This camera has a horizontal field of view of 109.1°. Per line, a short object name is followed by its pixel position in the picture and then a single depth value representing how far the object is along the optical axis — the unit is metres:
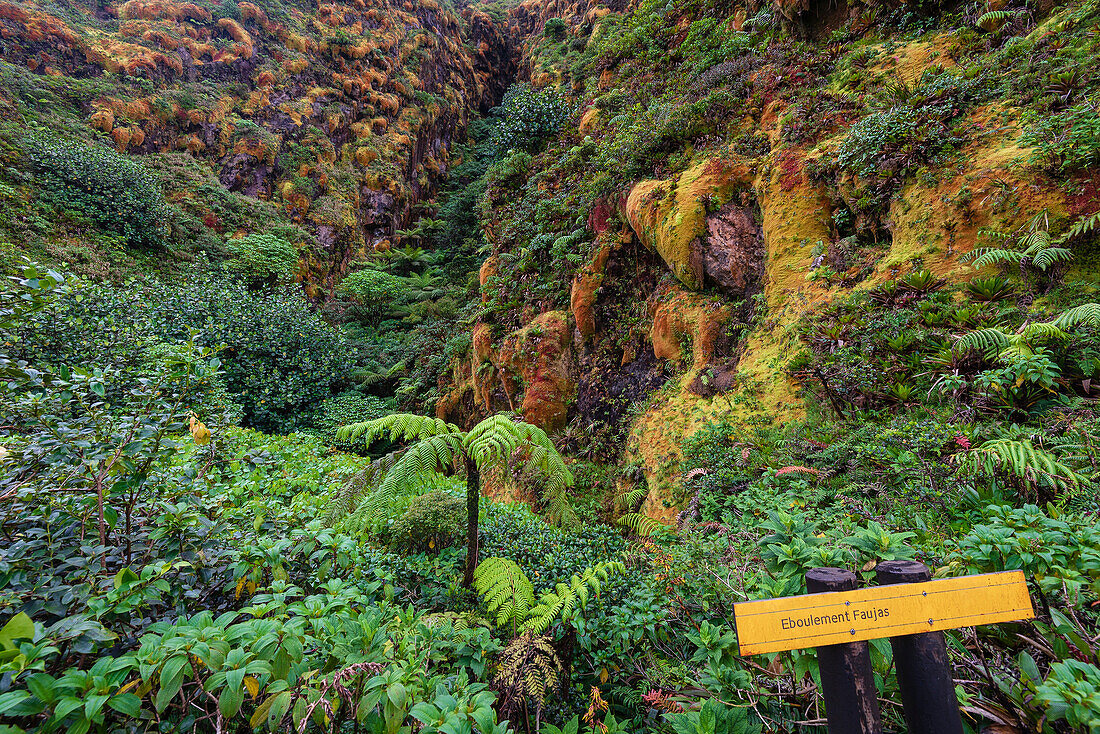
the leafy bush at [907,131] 4.98
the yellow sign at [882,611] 1.33
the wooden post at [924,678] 1.33
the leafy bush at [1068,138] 3.80
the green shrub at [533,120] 14.38
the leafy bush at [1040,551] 1.51
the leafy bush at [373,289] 16.38
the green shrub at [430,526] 3.81
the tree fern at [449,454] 3.10
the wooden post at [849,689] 1.34
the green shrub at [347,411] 10.41
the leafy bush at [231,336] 6.17
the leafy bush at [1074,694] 1.11
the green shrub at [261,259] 13.96
